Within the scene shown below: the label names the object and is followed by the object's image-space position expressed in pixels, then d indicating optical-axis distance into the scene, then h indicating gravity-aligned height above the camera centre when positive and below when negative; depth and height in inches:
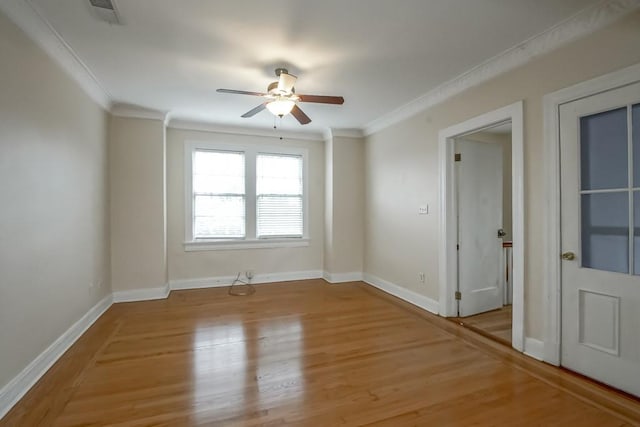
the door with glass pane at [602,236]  81.6 -6.9
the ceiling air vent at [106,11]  80.7 +55.2
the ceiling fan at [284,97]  109.5 +42.7
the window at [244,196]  198.2 +11.5
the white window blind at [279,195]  212.1 +12.4
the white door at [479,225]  144.3 -6.2
